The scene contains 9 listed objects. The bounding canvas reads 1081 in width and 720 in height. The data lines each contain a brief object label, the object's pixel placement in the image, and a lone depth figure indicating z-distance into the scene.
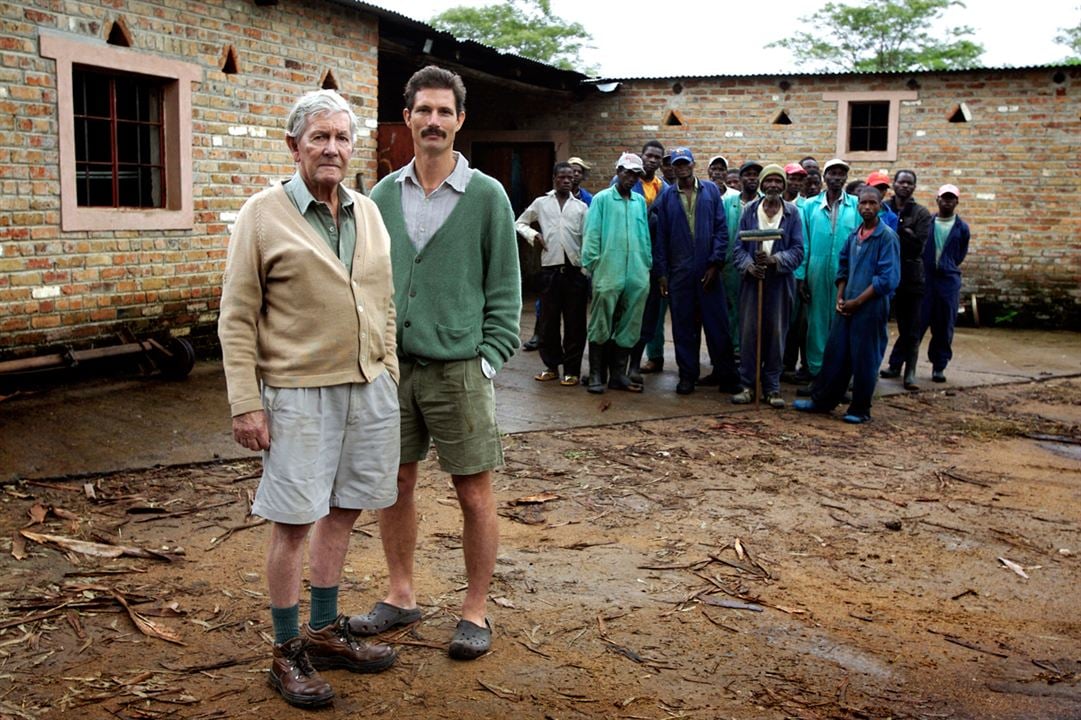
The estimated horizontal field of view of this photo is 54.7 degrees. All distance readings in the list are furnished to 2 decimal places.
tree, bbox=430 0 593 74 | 30.42
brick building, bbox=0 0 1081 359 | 7.82
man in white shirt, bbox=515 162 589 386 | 9.18
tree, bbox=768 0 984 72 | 29.45
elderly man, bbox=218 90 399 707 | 3.21
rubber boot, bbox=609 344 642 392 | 9.01
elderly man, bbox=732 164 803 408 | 8.56
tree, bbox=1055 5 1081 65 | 30.41
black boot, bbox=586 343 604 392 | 8.93
